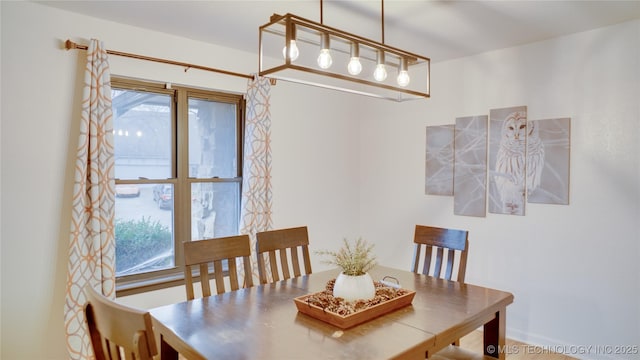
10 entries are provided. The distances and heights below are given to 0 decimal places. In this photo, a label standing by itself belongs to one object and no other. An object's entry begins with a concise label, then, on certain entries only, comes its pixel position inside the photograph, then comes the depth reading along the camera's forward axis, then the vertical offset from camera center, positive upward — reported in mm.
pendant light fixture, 1632 +564
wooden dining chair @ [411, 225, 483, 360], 2498 -482
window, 2984 -48
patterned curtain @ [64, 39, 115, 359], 2508 -241
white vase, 1841 -549
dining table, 1466 -654
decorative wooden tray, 1661 -619
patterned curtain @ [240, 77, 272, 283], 3396 +54
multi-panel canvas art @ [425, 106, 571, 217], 3076 +71
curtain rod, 2572 +787
